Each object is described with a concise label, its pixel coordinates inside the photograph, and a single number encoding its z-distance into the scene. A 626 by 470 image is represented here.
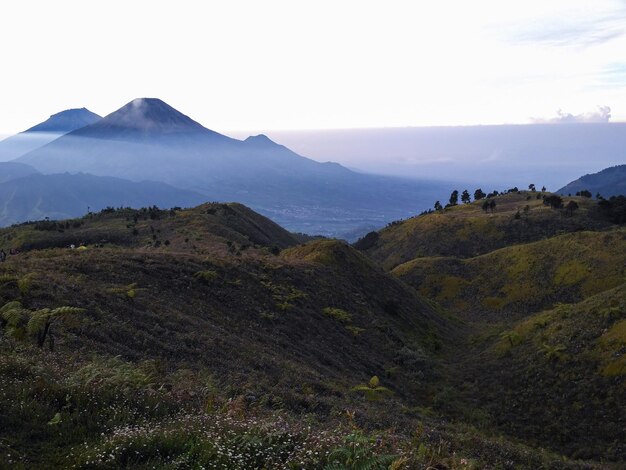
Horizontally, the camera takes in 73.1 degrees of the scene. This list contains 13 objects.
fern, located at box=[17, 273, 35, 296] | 14.96
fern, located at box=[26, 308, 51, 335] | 11.28
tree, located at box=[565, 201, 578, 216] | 80.44
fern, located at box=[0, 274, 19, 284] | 15.15
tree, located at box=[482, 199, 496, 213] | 93.56
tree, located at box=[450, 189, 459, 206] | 121.50
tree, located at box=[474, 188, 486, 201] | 123.14
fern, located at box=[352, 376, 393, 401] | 17.55
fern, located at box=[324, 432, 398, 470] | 6.11
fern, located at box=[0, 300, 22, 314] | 12.62
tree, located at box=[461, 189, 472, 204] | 115.41
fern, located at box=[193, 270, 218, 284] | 25.36
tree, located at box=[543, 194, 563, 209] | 85.78
